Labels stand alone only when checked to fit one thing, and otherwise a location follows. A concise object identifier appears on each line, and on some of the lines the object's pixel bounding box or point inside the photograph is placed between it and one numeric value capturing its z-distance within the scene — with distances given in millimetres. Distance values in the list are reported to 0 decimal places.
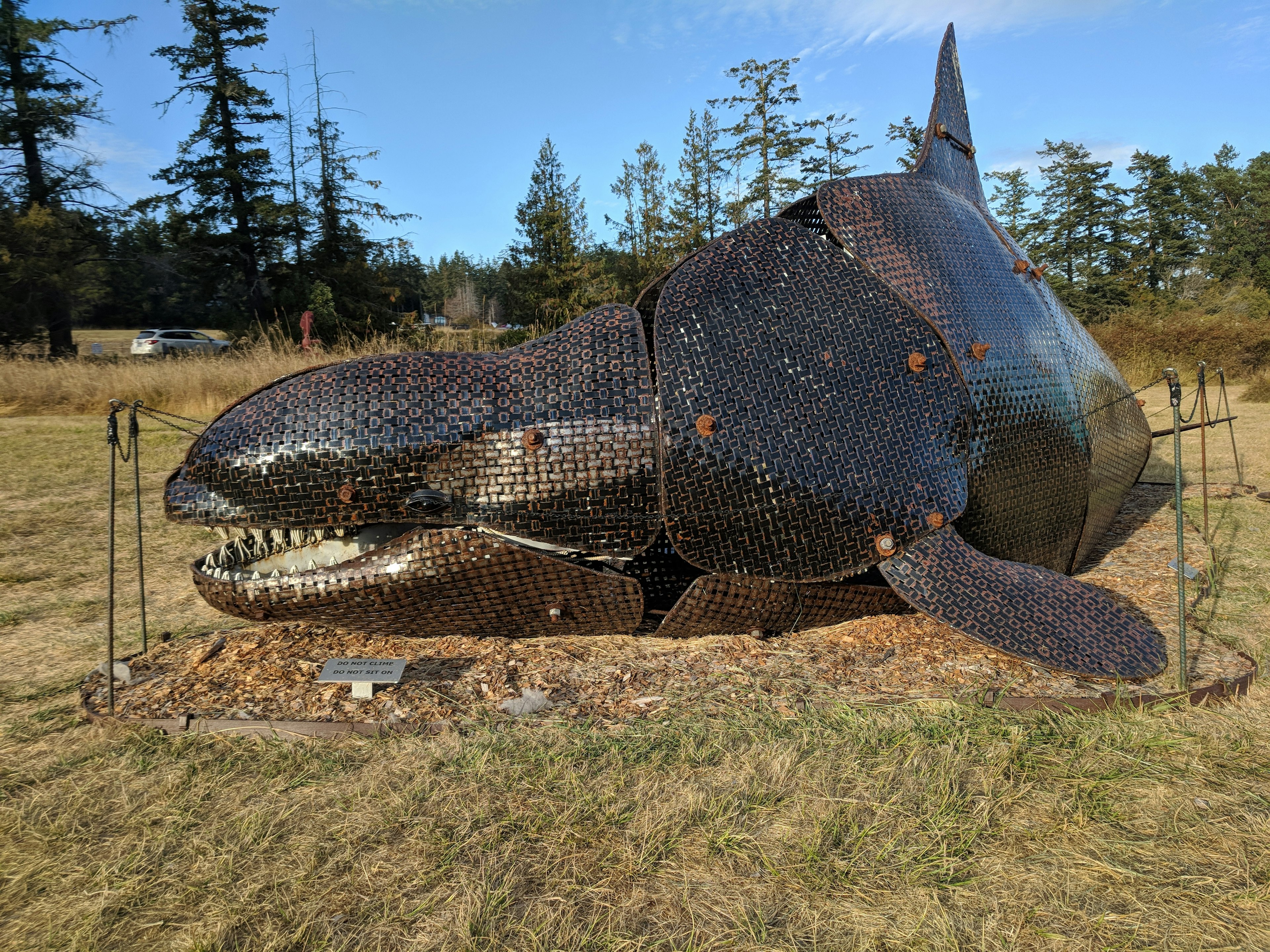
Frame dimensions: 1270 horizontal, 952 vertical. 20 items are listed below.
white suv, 31062
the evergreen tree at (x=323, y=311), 29812
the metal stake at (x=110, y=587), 3666
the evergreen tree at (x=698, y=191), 33438
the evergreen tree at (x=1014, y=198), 53781
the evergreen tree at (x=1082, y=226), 45438
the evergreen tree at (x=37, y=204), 25469
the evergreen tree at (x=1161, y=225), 45031
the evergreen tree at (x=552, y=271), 31641
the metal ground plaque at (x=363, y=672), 3748
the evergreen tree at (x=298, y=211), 30750
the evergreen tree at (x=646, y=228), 33938
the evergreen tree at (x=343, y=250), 31609
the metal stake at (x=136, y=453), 3939
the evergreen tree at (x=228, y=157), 29078
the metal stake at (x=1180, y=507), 3756
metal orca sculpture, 3826
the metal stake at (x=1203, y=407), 5521
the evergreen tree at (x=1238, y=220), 46531
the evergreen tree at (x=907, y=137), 36031
